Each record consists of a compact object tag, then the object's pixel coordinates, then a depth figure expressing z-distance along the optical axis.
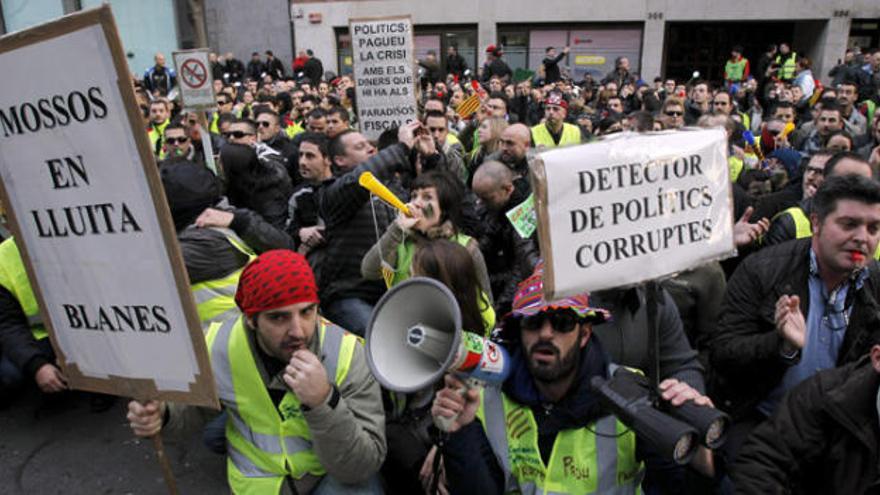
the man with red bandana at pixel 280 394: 2.24
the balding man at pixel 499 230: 3.93
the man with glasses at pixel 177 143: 6.15
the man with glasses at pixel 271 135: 6.57
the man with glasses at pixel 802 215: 3.43
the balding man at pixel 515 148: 4.96
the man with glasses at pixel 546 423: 2.12
